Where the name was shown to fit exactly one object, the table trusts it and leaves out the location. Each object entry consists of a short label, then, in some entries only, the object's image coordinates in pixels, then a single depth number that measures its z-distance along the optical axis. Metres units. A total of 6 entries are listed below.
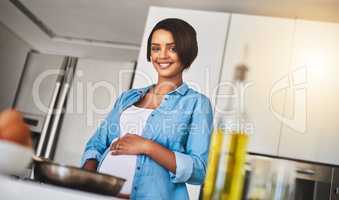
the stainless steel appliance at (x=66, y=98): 2.63
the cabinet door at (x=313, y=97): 2.00
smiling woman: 1.94
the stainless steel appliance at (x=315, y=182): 1.96
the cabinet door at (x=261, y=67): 2.04
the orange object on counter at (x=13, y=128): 0.77
